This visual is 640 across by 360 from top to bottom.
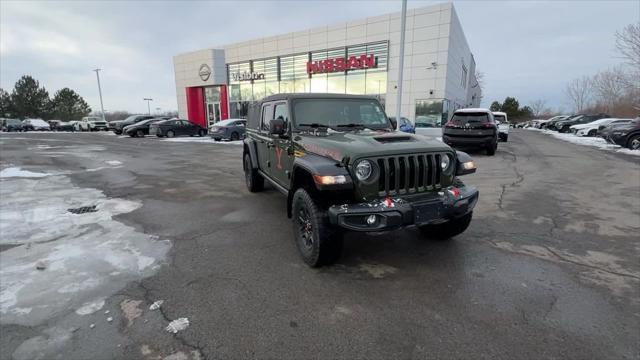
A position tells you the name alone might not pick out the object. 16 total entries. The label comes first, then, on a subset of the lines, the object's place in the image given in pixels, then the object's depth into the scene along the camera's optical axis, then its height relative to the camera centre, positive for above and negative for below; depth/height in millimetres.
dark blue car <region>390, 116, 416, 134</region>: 19553 -830
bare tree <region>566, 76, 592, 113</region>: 77025 +1853
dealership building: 23172 +3733
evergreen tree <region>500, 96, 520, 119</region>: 87375 +743
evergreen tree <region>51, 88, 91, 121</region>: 69750 +1972
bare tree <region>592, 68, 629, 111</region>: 58062 +3039
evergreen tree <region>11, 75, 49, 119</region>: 65125 +2985
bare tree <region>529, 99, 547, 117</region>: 111506 +233
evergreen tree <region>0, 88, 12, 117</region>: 65312 +1894
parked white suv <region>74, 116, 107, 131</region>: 39844 -1204
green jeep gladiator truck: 3445 -753
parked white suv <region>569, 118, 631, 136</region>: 26150 -1409
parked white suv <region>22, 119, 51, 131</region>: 44938 -1341
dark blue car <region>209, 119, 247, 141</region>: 22734 -1120
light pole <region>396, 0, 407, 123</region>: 14266 +2444
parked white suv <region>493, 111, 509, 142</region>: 20531 -880
